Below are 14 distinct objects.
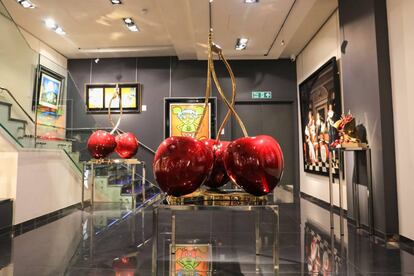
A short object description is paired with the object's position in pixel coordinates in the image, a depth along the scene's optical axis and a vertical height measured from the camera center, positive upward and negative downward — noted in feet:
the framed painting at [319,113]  15.83 +2.56
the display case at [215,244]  4.41 -2.97
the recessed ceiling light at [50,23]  17.92 +8.47
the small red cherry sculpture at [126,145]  14.39 +0.49
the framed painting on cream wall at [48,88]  15.48 +3.91
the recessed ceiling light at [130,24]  17.86 +8.44
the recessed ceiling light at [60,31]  18.97 +8.41
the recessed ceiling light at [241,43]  19.74 +7.90
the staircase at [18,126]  11.84 +1.27
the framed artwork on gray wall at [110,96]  23.90 +4.85
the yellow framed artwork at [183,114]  23.45 +3.37
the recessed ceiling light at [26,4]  15.54 +8.42
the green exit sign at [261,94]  23.77 +4.96
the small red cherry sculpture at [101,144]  13.39 +0.51
